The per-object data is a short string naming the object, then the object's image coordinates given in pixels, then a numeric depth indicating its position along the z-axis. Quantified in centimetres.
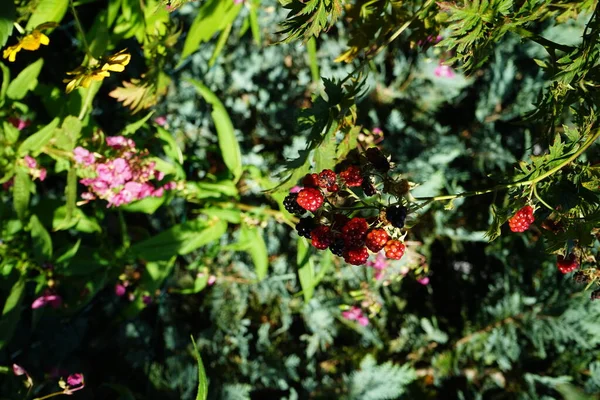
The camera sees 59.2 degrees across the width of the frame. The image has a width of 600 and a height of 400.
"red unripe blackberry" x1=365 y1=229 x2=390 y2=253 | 88
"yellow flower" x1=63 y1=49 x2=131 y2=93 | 84
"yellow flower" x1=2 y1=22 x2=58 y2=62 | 91
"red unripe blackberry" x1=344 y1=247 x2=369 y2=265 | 88
